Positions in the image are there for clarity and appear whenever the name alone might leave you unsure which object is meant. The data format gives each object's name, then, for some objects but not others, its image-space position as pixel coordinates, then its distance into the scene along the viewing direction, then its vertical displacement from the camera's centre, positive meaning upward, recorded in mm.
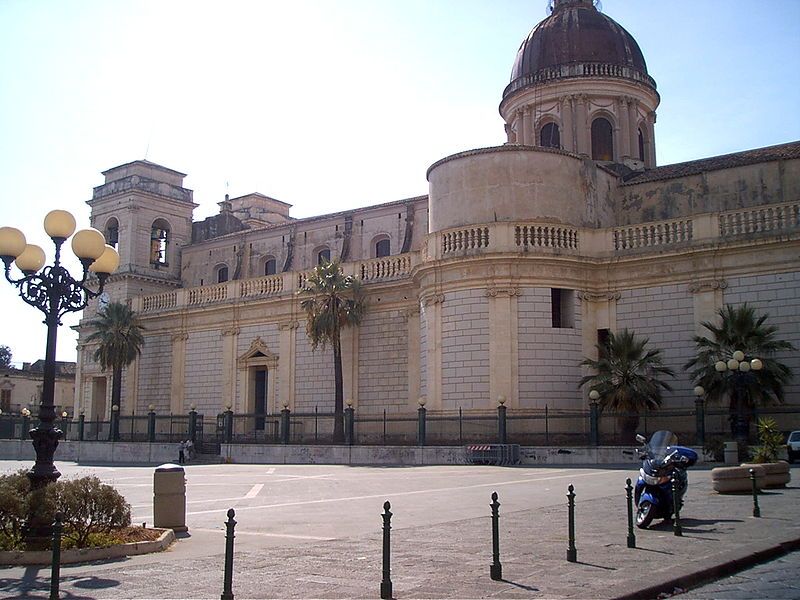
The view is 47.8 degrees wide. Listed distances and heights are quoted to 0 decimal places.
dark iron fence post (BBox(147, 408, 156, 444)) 45938 -324
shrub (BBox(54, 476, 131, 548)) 11925 -1172
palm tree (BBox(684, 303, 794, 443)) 29578 +1834
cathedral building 34312 +6525
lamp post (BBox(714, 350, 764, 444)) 27395 +1312
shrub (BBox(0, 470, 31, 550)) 11711 -1198
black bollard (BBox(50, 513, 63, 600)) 8156 -1245
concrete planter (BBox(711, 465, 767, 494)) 17828 -1241
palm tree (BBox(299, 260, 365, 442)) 41656 +5206
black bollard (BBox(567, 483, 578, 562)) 10695 -1539
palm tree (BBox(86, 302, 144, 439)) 50312 +4497
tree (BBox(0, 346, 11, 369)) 115675 +8874
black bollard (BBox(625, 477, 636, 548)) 11664 -1355
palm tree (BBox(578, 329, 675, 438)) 31750 +1424
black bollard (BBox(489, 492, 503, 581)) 9648 -1499
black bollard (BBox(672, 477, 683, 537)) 12789 -1383
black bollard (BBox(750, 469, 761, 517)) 14555 -1462
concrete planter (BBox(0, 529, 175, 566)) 11266 -1688
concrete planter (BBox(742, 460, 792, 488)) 18781 -1194
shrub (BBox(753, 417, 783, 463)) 20766 -664
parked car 28359 -1020
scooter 13734 -918
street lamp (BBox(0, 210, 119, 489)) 13578 +2345
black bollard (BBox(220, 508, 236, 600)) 7918 -1312
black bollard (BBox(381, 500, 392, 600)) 8805 -1467
